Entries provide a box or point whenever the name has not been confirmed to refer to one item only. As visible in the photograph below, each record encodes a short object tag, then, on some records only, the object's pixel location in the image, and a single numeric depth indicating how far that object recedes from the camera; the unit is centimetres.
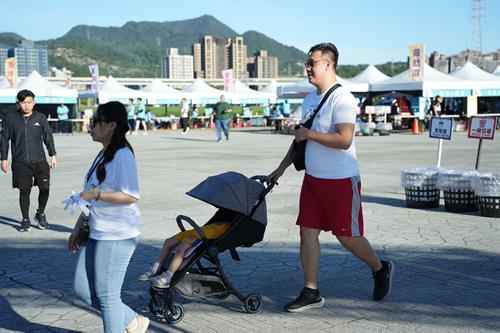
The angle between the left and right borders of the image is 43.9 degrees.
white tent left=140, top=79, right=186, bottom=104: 3700
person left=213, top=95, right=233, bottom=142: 2317
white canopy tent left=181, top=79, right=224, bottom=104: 3856
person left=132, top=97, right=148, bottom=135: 3165
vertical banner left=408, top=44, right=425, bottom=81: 2834
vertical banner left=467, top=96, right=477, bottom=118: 3084
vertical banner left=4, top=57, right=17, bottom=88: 3253
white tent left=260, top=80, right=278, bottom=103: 4725
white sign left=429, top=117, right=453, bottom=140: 952
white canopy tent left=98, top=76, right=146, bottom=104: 3503
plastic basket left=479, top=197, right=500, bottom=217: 791
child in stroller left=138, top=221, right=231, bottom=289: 418
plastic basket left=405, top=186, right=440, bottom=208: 862
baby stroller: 426
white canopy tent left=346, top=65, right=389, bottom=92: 3177
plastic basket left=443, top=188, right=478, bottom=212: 827
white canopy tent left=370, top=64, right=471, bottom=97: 2778
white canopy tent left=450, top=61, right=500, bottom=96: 2936
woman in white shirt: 356
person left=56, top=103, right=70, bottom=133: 3206
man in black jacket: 754
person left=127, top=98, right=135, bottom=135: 3091
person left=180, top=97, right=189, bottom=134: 3212
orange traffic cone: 2820
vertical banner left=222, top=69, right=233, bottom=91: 4041
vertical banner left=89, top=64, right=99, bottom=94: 3528
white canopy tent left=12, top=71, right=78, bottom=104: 3156
